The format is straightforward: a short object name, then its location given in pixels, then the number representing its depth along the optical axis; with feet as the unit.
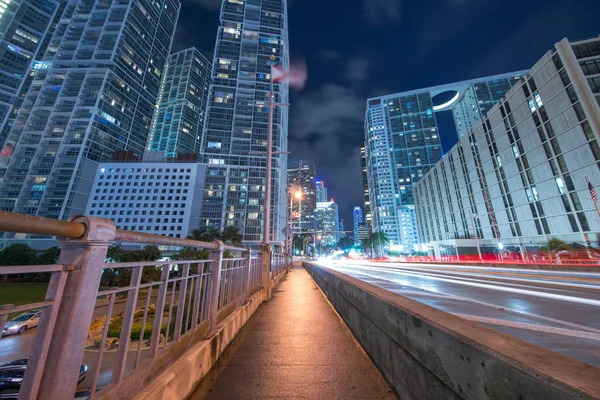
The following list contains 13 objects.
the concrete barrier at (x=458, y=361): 4.61
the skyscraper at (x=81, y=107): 268.00
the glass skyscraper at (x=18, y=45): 329.52
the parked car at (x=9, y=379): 32.27
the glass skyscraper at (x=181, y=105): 459.73
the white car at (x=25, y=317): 72.66
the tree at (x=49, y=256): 156.87
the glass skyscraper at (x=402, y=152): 390.83
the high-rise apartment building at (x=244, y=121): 283.59
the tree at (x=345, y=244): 438.81
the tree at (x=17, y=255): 151.76
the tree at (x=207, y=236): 175.46
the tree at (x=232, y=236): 171.83
